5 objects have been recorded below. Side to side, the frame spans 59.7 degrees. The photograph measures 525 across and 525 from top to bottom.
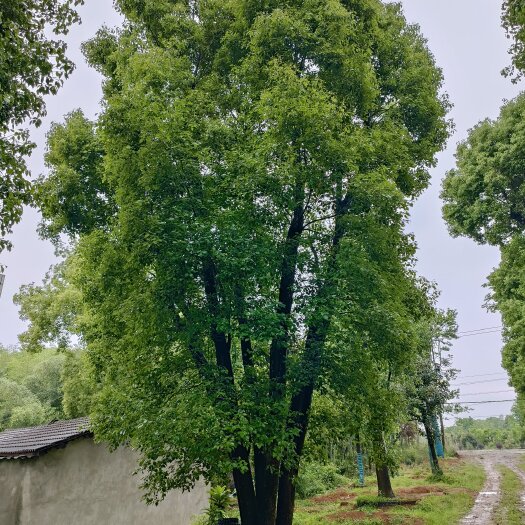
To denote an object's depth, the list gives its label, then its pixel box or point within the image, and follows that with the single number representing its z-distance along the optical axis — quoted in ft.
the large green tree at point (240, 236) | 23.48
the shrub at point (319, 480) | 68.85
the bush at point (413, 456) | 110.83
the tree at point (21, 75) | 17.51
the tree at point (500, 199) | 56.13
